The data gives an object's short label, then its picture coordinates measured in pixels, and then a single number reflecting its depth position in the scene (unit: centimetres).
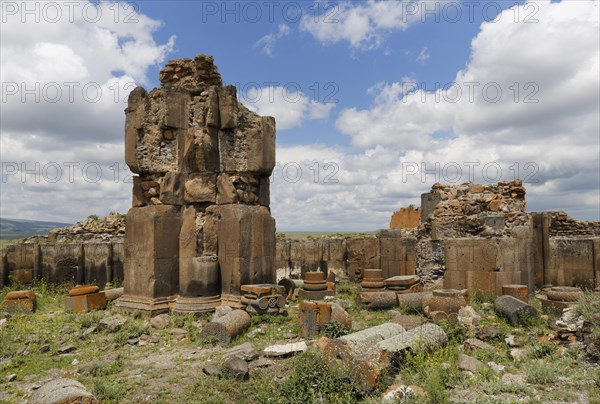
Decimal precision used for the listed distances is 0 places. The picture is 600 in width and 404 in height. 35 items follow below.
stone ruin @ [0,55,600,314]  909
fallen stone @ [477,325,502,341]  716
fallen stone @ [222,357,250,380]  553
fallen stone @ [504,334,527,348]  675
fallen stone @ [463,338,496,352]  648
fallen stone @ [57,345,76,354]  690
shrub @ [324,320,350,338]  719
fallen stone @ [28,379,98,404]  438
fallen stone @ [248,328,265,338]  748
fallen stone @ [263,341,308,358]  638
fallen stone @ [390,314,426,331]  751
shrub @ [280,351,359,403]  488
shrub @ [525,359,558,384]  506
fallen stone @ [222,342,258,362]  616
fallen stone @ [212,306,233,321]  831
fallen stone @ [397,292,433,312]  983
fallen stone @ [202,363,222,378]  564
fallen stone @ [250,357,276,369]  602
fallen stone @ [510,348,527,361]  606
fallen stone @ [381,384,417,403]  444
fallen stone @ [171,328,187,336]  779
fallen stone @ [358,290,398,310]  1006
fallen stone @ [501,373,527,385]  503
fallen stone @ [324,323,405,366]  552
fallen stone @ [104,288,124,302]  1054
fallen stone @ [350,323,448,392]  511
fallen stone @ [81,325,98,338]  758
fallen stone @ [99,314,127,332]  786
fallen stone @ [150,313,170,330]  820
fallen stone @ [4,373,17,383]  573
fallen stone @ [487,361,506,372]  563
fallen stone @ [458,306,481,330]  783
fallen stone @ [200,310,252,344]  716
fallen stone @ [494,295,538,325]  800
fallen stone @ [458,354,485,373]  558
